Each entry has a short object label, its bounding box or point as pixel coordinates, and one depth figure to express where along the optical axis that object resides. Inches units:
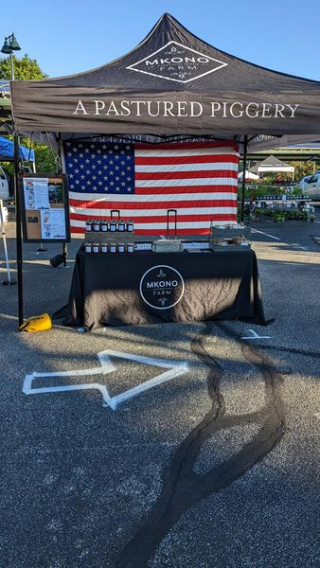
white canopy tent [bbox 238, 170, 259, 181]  863.6
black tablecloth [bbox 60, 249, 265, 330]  189.3
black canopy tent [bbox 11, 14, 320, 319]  163.2
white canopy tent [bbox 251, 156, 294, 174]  861.6
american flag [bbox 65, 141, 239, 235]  293.7
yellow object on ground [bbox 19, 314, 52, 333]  190.7
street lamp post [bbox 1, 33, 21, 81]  540.4
